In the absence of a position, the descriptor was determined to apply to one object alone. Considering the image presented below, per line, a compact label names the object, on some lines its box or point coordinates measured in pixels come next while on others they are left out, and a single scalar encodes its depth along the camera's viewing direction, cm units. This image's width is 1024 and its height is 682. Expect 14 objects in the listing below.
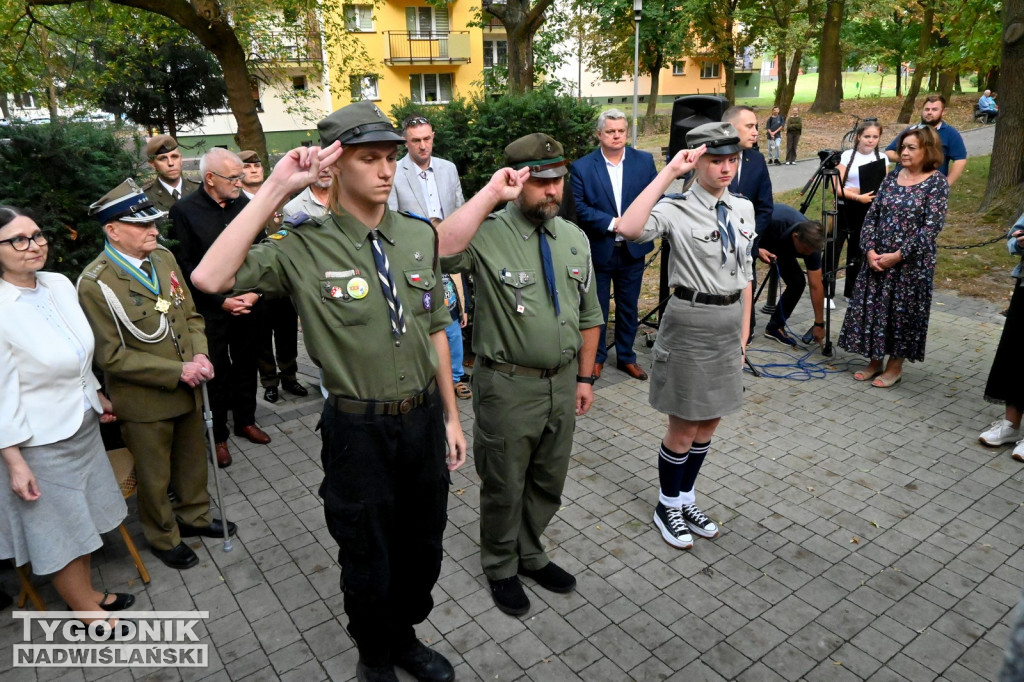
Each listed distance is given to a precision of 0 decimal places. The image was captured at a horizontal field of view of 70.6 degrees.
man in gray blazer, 614
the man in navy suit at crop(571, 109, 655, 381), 644
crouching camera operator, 716
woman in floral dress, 616
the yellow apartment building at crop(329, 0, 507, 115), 3562
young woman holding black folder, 817
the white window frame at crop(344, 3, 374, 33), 3525
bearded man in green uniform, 346
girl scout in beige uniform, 397
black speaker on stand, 718
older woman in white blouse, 332
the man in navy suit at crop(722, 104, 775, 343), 644
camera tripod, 743
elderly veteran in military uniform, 389
